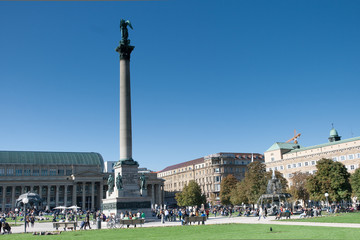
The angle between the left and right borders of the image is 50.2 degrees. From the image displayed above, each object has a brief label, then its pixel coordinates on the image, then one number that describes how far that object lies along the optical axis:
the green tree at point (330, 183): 80.88
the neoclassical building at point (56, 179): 171.00
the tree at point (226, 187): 126.88
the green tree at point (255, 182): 90.25
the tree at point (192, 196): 134.12
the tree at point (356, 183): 79.97
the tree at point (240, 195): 99.06
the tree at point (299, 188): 97.53
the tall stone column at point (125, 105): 57.97
